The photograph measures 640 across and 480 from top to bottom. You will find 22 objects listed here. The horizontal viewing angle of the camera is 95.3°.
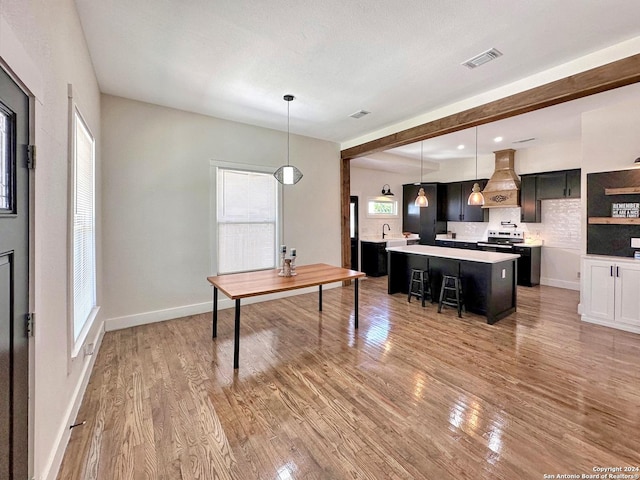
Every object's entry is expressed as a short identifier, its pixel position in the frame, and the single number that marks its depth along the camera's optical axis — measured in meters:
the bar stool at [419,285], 4.76
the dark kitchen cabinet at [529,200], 6.14
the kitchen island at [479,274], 3.97
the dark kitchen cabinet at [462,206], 7.05
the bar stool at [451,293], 4.22
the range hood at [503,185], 6.22
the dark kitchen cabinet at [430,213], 7.79
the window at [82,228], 2.18
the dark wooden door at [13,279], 1.08
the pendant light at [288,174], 3.70
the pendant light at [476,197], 5.10
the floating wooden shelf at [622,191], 3.63
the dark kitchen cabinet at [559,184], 5.56
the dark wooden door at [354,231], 7.35
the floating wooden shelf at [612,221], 3.65
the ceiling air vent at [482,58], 2.68
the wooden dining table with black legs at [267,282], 2.77
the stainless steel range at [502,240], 6.35
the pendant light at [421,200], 5.93
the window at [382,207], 7.77
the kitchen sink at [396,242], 7.17
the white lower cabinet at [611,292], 3.55
